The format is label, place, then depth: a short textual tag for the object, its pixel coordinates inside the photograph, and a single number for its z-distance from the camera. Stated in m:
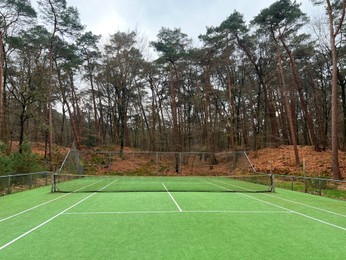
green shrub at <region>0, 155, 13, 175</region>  13.18
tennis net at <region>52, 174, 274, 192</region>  14.44
